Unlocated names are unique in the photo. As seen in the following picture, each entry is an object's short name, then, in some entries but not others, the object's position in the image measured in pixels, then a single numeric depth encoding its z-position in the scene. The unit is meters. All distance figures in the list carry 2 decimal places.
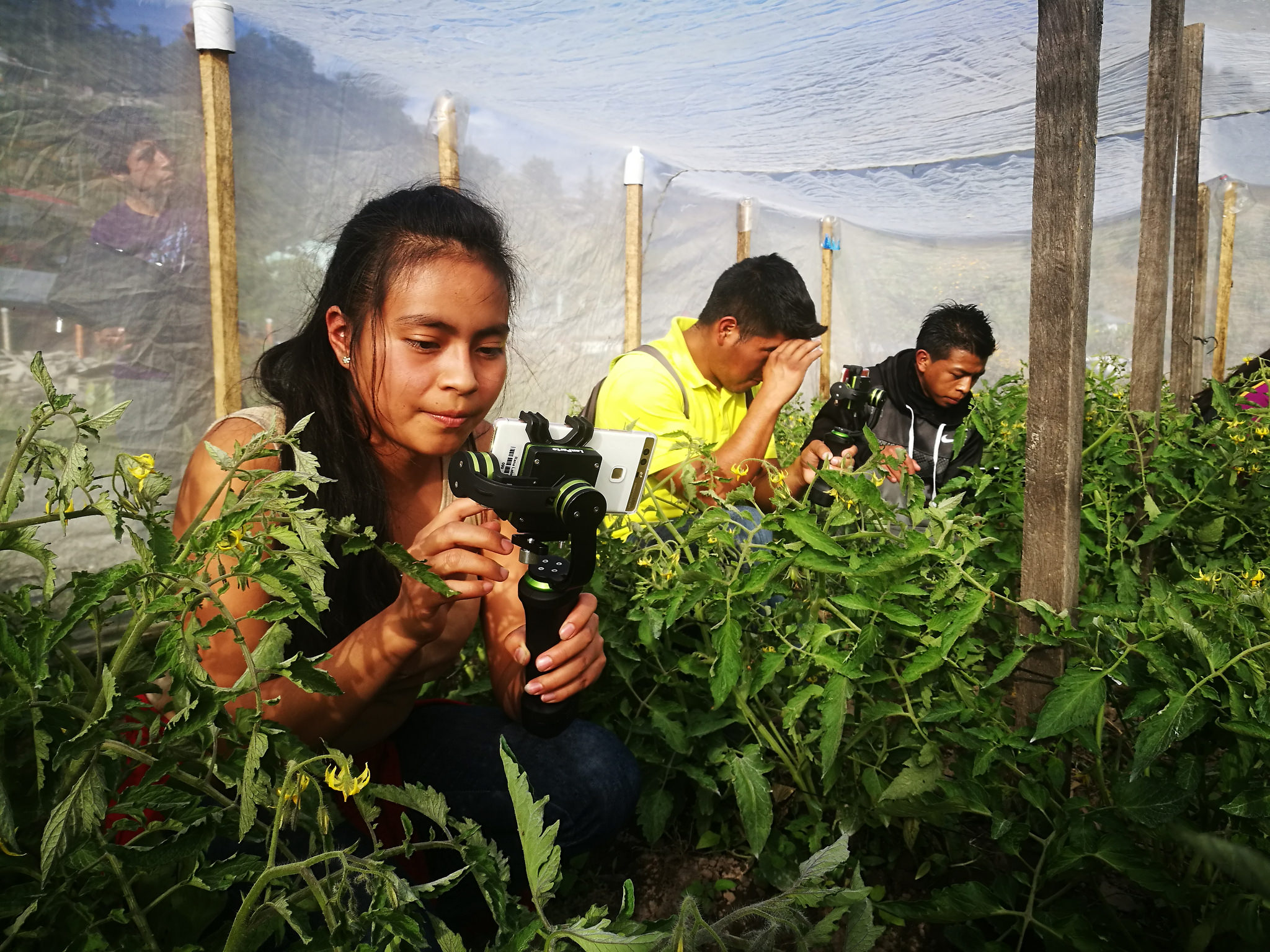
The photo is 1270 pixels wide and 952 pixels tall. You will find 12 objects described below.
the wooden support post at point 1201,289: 5.23
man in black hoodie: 3.25
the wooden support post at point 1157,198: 2.50
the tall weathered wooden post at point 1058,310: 1.24
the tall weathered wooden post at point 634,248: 5.23
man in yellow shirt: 2.30
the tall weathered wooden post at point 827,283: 7.18
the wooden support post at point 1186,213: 3.36
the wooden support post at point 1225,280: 7.18
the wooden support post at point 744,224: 6.43
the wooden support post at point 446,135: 3.93
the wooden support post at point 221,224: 2.92
